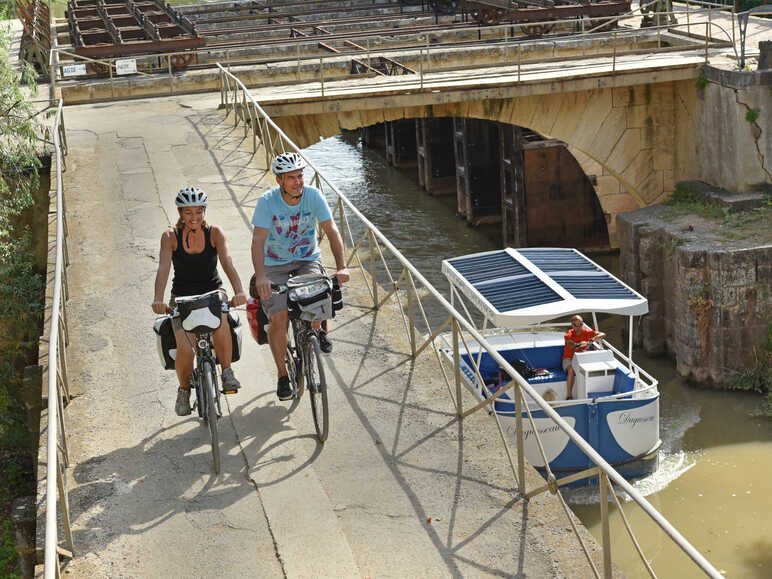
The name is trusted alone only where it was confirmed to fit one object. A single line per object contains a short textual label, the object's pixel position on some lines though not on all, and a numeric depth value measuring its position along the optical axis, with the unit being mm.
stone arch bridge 21219
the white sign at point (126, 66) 22938
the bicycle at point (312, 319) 7133
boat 14703
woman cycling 7027
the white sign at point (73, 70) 22112
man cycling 7301
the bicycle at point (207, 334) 6840
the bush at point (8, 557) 10453
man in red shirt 15414
